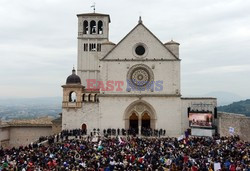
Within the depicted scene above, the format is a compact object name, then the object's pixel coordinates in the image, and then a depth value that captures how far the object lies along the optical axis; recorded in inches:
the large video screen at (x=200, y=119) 1304.6
